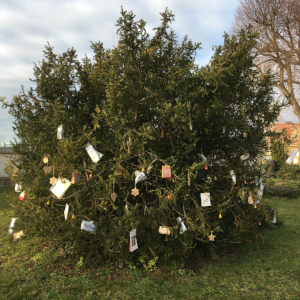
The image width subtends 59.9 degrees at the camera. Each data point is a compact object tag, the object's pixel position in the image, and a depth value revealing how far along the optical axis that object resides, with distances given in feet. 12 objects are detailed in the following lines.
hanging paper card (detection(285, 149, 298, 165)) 16.22
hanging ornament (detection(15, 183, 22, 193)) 15.46
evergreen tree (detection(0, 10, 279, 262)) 11.84
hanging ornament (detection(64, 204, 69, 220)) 11.76
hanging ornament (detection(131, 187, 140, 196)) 11.57
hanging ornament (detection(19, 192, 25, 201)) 14.60
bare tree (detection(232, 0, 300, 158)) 50.52
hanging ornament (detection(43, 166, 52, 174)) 12.45
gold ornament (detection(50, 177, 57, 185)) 11.85
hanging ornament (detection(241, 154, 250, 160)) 14.07
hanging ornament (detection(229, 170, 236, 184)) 13.22
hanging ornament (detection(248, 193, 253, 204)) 13.81
